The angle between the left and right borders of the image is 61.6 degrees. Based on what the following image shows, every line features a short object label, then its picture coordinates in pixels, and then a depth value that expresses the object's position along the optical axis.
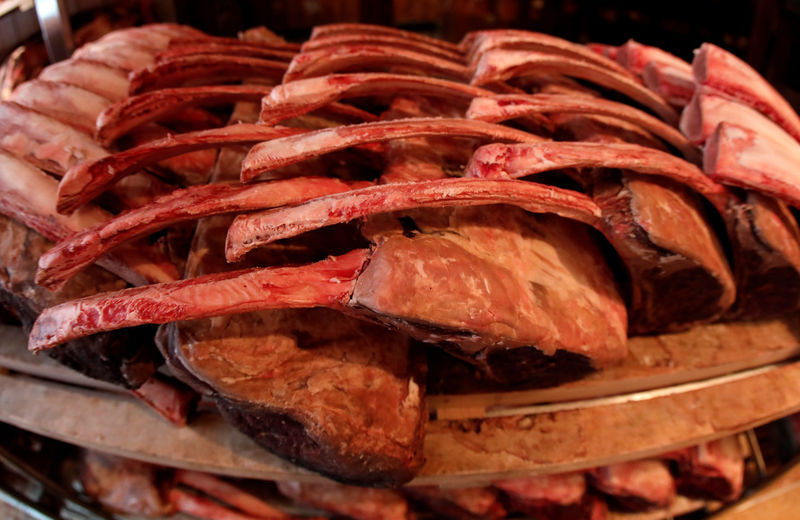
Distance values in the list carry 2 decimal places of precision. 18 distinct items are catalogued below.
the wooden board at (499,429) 0.58
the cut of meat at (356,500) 0.65
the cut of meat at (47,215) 0.50
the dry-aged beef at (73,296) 0.51
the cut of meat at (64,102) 0.56
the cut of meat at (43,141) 0.52
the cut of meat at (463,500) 0.65
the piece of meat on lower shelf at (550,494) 0.65
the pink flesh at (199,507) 0.69
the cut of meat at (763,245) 0.54
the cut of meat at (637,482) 0.66
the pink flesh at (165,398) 0.60
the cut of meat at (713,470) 0.67
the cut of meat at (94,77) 0.60
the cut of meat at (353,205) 0.43
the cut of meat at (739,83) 0.59
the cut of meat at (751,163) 0.52
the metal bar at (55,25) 0.71
